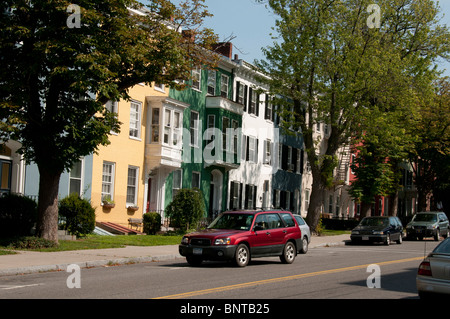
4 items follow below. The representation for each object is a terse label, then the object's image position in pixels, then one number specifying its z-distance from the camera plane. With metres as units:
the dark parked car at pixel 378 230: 32.97
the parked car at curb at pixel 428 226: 39.09
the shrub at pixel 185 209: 31.42
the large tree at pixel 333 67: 35.00
